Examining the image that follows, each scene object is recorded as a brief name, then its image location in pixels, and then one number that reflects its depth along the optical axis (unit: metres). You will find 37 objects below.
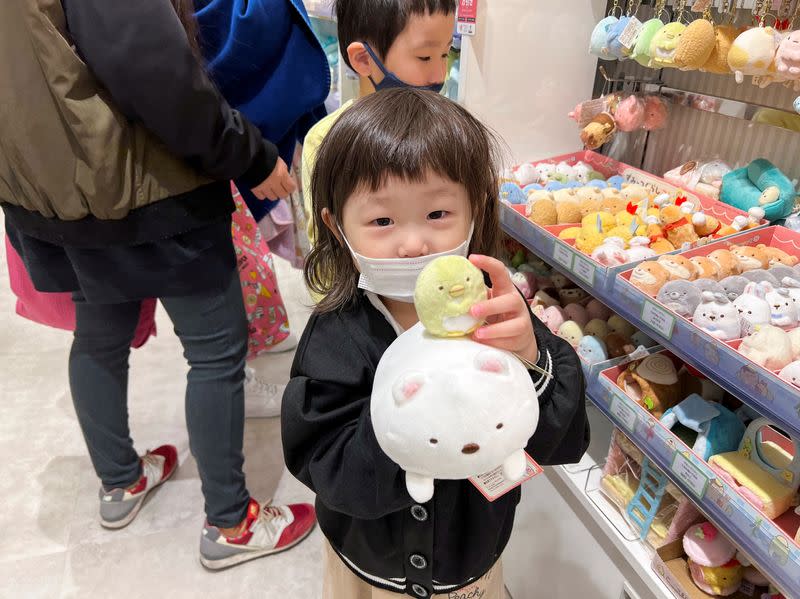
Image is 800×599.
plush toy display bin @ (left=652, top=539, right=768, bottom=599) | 1.04
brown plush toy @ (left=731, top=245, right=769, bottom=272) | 1.16
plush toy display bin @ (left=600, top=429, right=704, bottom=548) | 1.09
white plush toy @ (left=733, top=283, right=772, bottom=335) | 1.00
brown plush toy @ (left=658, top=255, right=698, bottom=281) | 1.11
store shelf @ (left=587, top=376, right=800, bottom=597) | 0.84
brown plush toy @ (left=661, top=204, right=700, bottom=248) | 1.25
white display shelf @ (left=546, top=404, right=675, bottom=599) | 1.11
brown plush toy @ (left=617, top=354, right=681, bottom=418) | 1.16
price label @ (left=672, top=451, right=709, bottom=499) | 0.96
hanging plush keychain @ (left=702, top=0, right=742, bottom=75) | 1.20
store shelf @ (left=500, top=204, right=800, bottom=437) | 0.83
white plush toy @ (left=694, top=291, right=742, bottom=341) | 0.97
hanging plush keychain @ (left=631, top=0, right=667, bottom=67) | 1.32
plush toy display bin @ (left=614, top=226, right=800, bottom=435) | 0.83
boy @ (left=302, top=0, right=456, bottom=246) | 1.25
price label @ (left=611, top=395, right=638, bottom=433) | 1.11
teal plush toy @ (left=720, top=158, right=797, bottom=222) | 1.23
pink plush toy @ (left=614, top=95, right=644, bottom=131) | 1.49
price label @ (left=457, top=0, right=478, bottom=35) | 1.49
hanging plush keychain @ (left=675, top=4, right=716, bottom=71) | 1.21
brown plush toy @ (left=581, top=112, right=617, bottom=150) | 1.53
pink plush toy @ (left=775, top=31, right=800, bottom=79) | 1.06
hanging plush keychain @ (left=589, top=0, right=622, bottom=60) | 1.43
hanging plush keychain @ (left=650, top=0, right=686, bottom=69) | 1.26
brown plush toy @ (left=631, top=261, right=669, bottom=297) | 1.08
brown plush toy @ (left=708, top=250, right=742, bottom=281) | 1.15
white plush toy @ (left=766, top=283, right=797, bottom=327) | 1.02
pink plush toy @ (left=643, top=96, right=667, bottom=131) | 1.51
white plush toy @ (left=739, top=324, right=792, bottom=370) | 0.89
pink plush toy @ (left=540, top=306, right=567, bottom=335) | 1.44
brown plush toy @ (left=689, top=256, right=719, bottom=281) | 1.14
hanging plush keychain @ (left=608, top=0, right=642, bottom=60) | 1.37
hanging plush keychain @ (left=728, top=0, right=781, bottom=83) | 1.11
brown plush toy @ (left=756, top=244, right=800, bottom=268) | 1.16
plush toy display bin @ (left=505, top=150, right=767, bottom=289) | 1.18
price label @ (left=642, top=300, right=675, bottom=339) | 1.01
